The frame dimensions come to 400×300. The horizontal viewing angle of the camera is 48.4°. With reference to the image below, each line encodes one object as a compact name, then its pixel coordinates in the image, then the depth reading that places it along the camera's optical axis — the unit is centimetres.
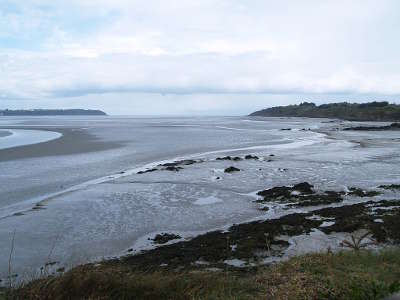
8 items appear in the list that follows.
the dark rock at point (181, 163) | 2653
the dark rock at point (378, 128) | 6465
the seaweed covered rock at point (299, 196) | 1566
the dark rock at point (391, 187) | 1789
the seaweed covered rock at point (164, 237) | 1142
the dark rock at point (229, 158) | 2926
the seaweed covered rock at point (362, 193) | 1659
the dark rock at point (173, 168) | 2444
